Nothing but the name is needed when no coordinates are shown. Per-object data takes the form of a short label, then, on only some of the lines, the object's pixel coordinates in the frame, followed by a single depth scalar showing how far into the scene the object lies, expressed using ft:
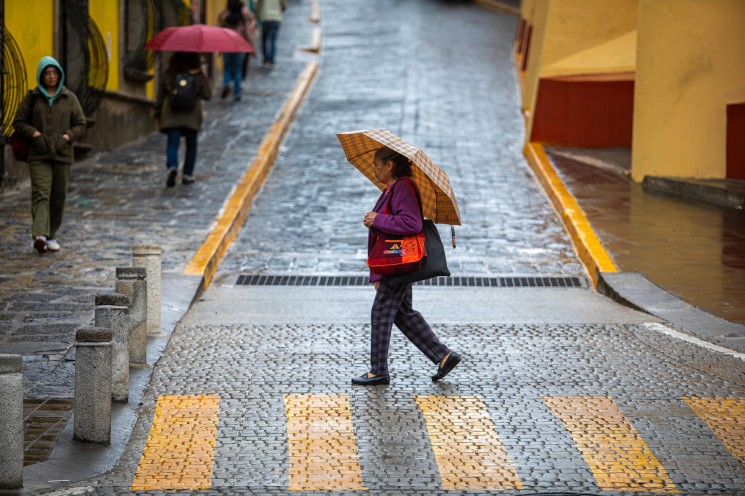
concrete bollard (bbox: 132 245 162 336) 58.60
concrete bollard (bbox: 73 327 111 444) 41.48
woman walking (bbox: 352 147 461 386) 48.95
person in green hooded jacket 74.36
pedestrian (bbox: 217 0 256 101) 147.73
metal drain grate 75.71
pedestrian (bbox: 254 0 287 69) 167.43
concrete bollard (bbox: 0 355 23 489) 36.66
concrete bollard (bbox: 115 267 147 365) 51.98
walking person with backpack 100.28
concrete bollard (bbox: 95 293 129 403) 46.36
